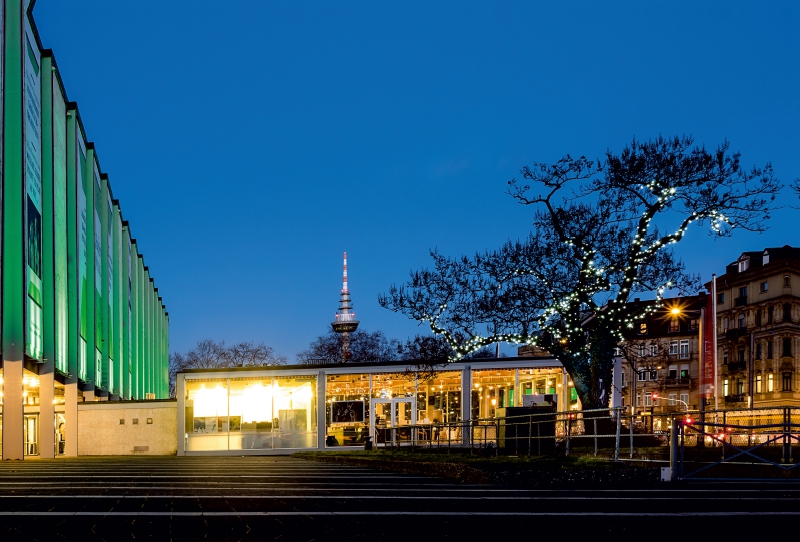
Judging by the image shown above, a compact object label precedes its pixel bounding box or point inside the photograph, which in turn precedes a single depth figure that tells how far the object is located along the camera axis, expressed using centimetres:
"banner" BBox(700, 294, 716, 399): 3063
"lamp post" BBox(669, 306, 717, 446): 2866
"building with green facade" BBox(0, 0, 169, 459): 2944
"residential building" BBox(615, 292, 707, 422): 9717
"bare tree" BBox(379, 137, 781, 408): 2466
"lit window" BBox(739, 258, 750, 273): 8394
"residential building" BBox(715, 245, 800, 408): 7650
